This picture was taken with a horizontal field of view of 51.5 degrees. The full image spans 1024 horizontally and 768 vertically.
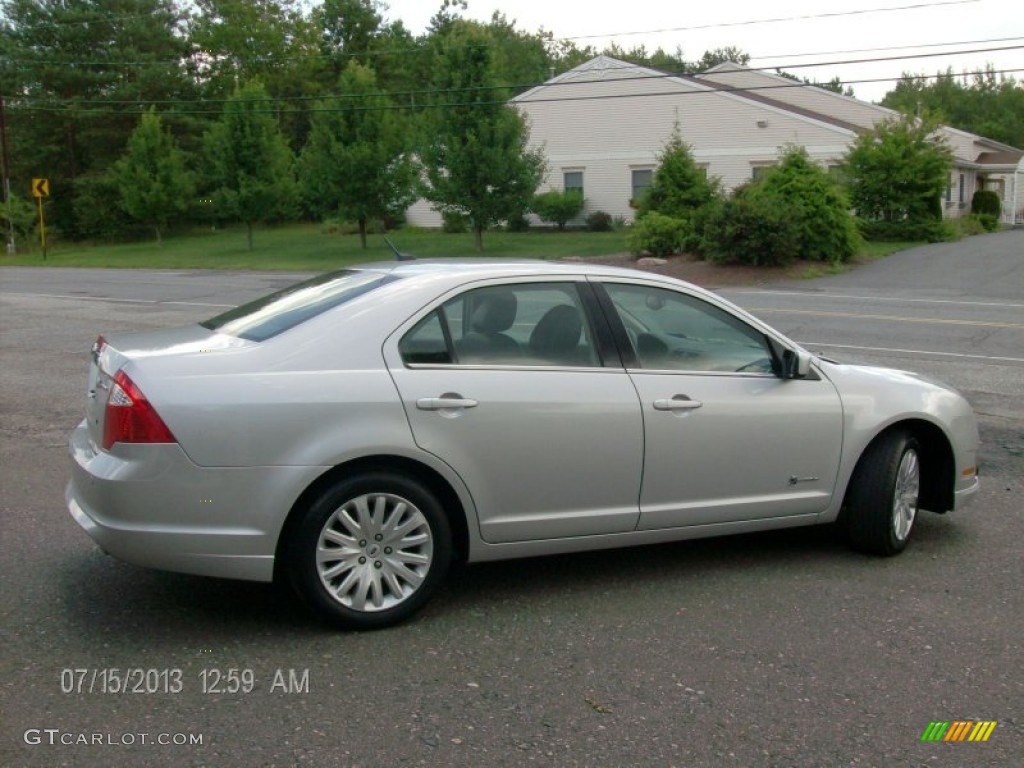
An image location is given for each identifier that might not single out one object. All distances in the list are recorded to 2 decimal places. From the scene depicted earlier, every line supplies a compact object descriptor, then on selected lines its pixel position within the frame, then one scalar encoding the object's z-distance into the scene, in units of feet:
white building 140.26
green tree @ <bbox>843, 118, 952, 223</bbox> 116.67
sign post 146.41
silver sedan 13.82
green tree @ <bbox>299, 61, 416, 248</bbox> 127.65
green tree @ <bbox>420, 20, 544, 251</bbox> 112.88
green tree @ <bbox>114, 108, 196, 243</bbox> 156.97
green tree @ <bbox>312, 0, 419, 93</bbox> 234.79
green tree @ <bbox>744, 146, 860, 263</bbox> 98.12
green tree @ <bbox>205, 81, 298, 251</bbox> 137.90
